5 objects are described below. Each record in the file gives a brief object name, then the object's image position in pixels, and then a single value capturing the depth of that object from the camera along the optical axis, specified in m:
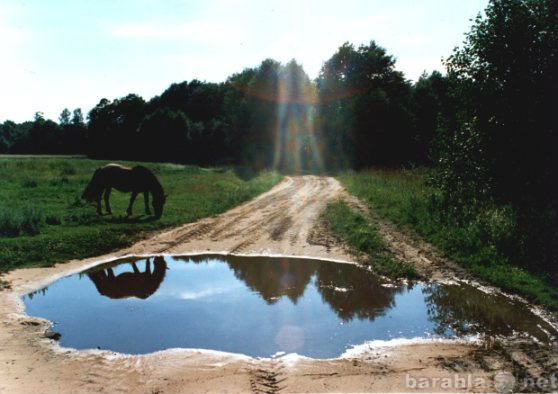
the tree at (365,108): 48.09
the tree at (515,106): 13.50
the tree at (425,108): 52.04
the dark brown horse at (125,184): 18.83
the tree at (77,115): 130.31
